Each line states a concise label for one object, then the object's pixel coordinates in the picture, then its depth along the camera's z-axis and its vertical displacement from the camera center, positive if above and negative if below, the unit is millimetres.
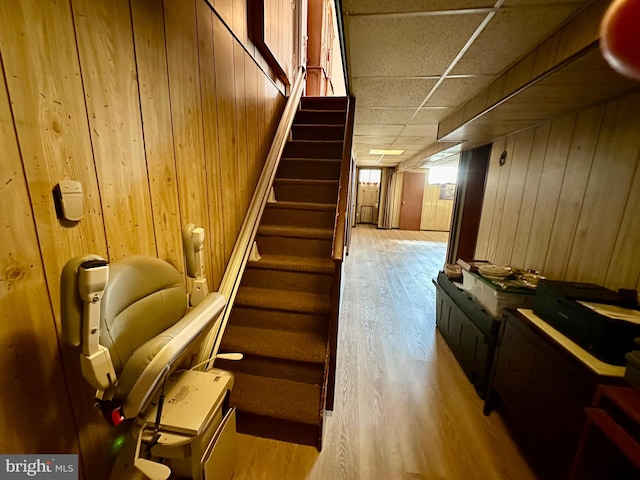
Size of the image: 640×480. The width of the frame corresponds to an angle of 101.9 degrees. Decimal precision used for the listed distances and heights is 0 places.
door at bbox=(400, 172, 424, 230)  8312 -259
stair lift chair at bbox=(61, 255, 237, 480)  588 -449
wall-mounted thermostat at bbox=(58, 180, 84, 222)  763 -53
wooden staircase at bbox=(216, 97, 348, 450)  1419 -812
